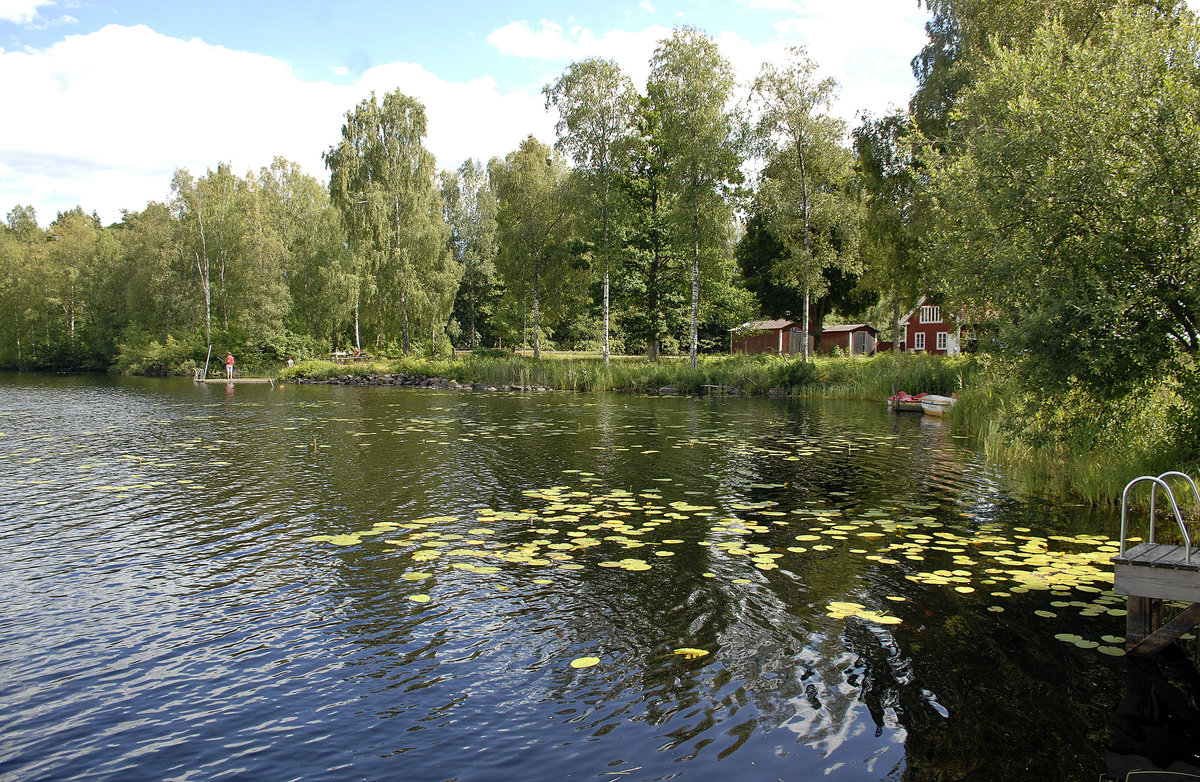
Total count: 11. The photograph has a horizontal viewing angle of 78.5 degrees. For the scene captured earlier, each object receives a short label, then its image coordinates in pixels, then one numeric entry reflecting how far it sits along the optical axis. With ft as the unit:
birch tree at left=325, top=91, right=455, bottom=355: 189.67
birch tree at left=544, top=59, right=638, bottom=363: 153.48
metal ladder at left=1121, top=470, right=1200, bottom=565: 20.82
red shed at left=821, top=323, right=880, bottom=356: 231.50
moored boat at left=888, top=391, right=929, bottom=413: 101.76
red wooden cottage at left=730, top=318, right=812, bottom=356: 222.28
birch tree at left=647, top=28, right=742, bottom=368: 140.15
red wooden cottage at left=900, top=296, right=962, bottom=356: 217.97
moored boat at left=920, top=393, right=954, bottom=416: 95.50
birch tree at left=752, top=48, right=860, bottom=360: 138.72
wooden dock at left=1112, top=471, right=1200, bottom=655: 21.24
